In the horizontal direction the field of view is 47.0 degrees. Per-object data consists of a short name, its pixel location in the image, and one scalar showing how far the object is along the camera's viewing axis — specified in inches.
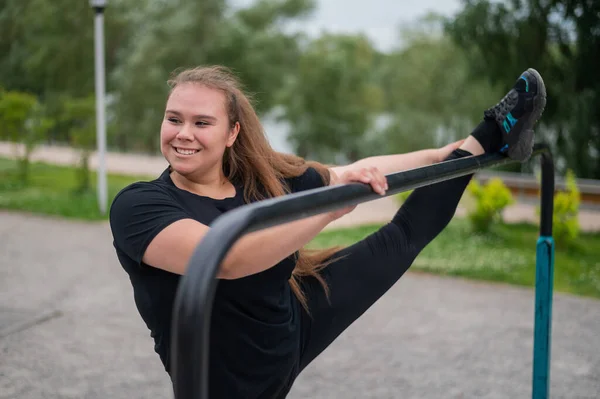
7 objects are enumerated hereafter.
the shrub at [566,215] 274.1
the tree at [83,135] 406.0
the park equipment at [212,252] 38.4
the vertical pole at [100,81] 333.5
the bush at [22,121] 432.5
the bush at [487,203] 306.2
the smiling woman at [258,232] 63.9
